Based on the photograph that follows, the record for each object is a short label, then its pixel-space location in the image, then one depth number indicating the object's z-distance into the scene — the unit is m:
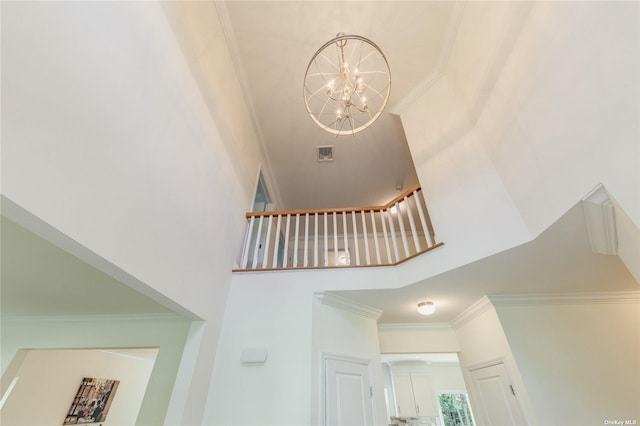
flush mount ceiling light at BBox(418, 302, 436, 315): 3.12
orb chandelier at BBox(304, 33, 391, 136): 3.41
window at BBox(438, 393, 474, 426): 7.53
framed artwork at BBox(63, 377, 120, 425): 4.59
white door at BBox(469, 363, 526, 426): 2.71
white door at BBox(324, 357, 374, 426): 2.53
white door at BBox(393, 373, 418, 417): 7.32
